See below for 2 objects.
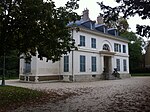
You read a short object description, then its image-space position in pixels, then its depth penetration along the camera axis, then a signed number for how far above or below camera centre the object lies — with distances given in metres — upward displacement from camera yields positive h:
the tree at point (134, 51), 26.38 +2.37
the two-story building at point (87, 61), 14.02 +0.11
